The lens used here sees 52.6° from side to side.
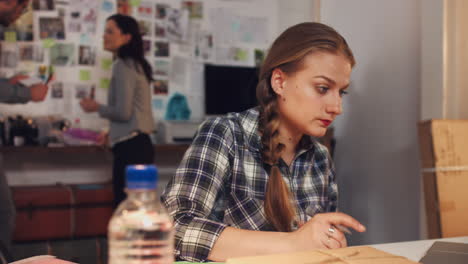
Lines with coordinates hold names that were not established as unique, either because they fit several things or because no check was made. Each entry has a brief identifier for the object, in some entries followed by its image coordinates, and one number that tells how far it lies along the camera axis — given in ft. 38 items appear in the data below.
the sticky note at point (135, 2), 11.35
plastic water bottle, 1.48
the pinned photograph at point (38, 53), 10.74
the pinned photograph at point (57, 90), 10.85
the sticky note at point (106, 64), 11.19
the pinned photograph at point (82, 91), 11.01
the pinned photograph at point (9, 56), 10.55
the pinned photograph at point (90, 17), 11.03
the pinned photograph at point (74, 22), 10.97
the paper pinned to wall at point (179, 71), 11.73
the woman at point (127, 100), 8.09
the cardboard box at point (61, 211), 9.30
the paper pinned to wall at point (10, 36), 10.61
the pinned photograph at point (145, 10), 11.44
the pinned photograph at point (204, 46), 11.91
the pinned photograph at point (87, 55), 11.05
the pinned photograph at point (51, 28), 10.82
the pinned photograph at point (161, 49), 11.63
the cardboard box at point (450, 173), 4.36
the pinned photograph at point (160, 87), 11.58
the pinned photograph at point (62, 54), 10.87
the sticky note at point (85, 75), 11.07
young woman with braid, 3.26
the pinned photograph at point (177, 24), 11.72
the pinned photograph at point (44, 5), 10.85
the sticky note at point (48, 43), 10.80
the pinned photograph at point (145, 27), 11.46
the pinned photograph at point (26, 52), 10.65
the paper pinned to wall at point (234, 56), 12.07
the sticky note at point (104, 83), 11.19
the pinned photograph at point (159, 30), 11.62
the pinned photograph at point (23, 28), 10.61
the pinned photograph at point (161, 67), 11.60
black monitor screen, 11.39
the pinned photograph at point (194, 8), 11.83
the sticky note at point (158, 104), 11.57
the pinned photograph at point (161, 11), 11.61
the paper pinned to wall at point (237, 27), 12.07
